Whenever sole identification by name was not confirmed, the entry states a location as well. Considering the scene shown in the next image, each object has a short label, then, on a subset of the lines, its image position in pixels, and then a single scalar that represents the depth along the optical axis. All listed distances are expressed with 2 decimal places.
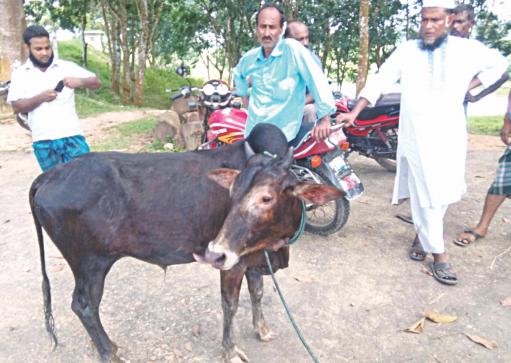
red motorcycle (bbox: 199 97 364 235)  4.30
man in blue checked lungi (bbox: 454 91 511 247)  4.14
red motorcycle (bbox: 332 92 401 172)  5.72
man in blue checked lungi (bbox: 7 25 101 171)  3.44
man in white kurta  3.42
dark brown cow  2.32
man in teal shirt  3.46
